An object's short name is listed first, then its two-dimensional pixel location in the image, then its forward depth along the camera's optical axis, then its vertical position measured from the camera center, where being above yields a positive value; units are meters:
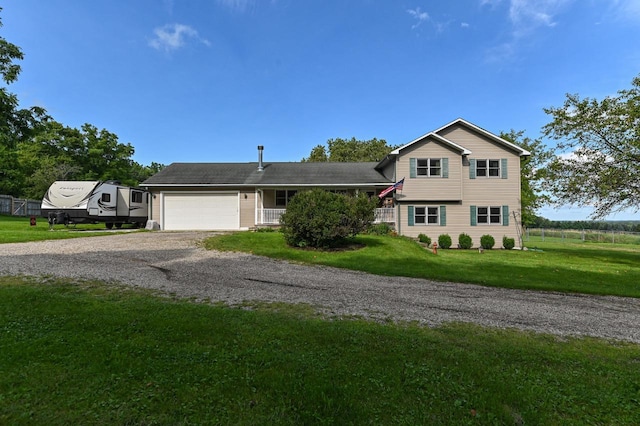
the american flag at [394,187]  16.64 +1.71
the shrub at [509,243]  17.84 -1.56
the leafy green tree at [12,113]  18.91 +7.06
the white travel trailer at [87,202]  15.90 +0.95
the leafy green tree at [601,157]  14.04 +2.96
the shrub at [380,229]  16.84 -0.65
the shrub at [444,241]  17.53 -1.39
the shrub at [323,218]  11.54 +0.01
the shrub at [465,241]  17.62 -1.41
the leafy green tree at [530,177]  26.69 +3.58
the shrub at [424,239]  17.49 -1.26
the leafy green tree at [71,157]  29.48 +7.23
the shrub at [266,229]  17.22 -0.61
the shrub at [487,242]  17.59 -1.47
